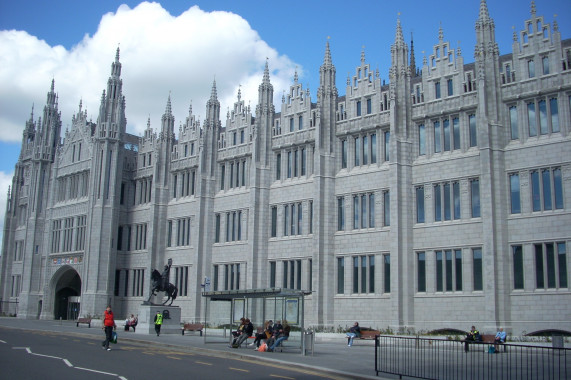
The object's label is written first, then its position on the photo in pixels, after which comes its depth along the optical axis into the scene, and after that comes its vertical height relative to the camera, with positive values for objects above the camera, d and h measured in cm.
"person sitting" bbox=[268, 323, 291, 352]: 2730 -182
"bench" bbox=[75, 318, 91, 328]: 5018 -227
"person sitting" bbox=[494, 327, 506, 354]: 2909 -174
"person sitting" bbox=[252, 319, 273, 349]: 2808 -176
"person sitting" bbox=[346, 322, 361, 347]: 3418 -202
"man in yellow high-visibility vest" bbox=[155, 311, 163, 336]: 3888 -182
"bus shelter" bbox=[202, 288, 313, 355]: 2758 -68
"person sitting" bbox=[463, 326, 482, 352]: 2950 -172
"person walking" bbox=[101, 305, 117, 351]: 2620 -143
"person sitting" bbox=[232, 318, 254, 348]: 2881 -181
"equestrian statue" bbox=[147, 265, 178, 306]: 4191 +77
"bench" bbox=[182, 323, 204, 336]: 4119 -218
